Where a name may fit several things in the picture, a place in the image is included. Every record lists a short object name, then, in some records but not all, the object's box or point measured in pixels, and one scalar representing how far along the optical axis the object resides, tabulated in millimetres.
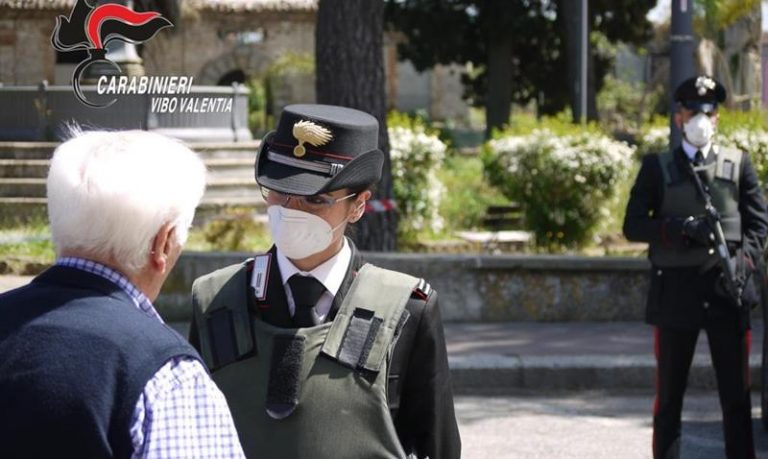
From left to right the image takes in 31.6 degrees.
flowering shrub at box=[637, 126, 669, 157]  16353
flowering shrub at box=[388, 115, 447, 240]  14219
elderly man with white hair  2107
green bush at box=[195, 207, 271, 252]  11977
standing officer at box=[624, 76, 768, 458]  5848
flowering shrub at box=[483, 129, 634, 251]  13312
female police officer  2980
